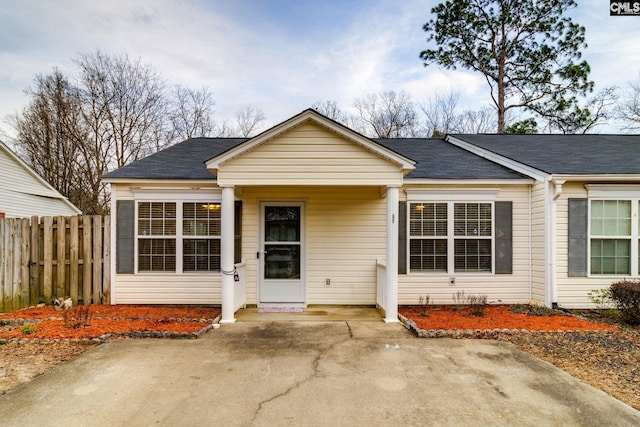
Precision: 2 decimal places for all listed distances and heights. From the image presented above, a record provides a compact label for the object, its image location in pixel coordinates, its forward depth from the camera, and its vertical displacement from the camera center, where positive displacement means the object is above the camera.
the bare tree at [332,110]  21.78 +7.41
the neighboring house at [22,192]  10.91 +1.04
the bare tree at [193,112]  19.48 +6.51
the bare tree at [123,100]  17.08 +6.45
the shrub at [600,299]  6.40 -1.55
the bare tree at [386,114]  21.23 +7.01
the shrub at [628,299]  5.43 -1.33
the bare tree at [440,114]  21.06 +6.98
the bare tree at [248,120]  20.73 +6.42
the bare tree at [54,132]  17.23 +4.65
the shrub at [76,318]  5.19 -1.66
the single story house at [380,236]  6.54 -0.32
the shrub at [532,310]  6.09 -1.73
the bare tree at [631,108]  17.92 +6.25
